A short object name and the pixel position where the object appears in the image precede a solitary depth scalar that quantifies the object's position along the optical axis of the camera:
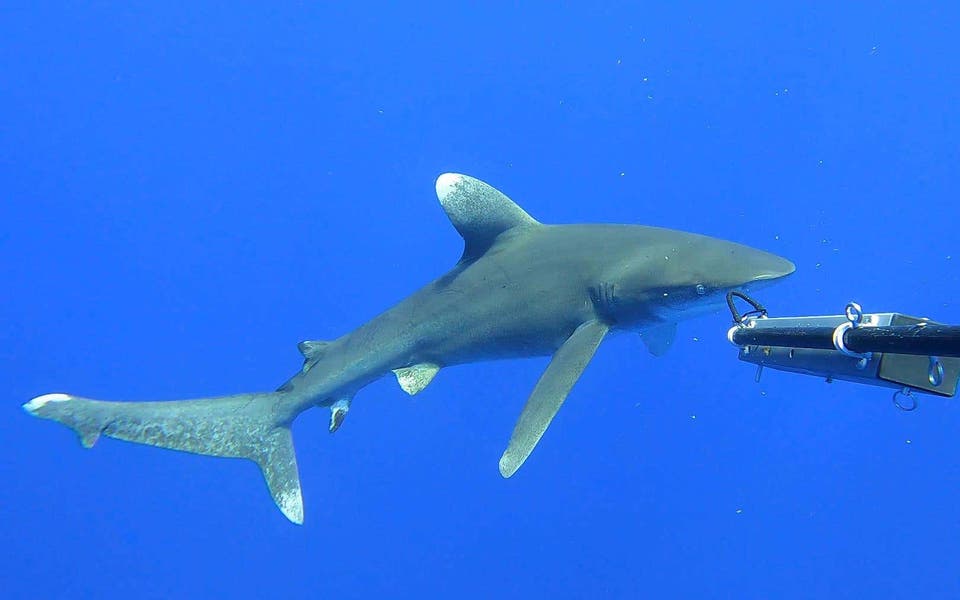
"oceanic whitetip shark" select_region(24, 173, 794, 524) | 4.42
